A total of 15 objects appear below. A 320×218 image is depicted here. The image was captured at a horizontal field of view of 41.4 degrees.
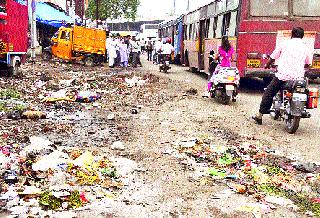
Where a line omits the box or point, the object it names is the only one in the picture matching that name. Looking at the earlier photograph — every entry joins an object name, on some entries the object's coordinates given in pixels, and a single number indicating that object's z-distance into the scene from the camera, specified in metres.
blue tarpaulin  26.67
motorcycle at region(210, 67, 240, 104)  9.58
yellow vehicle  22.08
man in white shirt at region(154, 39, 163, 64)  21.61
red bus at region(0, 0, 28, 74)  12.27
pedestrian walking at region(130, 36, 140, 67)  22.27
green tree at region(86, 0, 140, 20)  48.47
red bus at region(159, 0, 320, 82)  11.38
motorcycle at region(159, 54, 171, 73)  19.70
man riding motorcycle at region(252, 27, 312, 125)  6.86
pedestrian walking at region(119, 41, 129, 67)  22.08
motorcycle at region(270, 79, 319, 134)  6.70
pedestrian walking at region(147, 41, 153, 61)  33.14
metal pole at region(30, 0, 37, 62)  19.32
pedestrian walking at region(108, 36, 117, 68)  21.63
